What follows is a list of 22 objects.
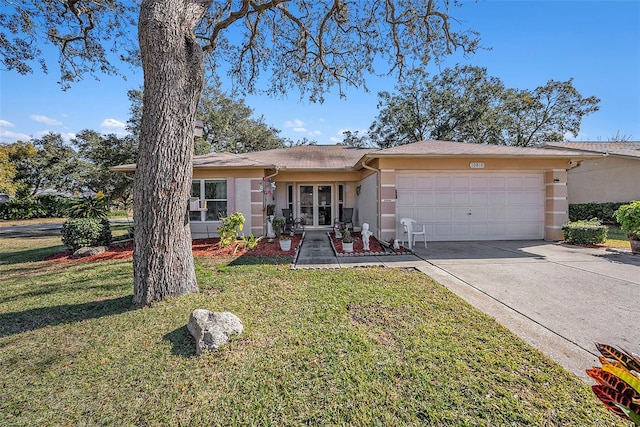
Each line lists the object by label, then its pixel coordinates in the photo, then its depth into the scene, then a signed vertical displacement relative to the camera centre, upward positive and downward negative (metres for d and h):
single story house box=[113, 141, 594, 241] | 9.23 +0.65
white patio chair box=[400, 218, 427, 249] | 8.59 -0.66
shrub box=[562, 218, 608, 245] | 8.79 -0.80
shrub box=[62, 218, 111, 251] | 8.55 -0.71
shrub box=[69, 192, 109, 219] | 9.34 +0.05
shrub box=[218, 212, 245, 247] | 8.40 -0.57
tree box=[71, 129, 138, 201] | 20.30 +4.07
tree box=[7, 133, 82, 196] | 27.58 +4.76
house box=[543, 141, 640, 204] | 13.34 +1.68
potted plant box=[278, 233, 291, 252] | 8.47 -1.07
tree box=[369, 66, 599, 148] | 21.83 +7.87
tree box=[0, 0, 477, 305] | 4.21 +4.76
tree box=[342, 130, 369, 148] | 27.06 +6.97
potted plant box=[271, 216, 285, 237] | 10.97 -0.61
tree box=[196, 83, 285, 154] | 22.08 +6.96
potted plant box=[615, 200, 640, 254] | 7.69 -0.43
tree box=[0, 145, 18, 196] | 20.42 +2.67
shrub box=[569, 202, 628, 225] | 13.58 -0.18
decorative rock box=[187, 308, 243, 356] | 3.05 -1.36
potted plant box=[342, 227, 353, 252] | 8.13 -1.04
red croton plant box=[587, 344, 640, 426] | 1.07 -0.71
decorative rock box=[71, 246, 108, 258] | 8.32 -1.27
